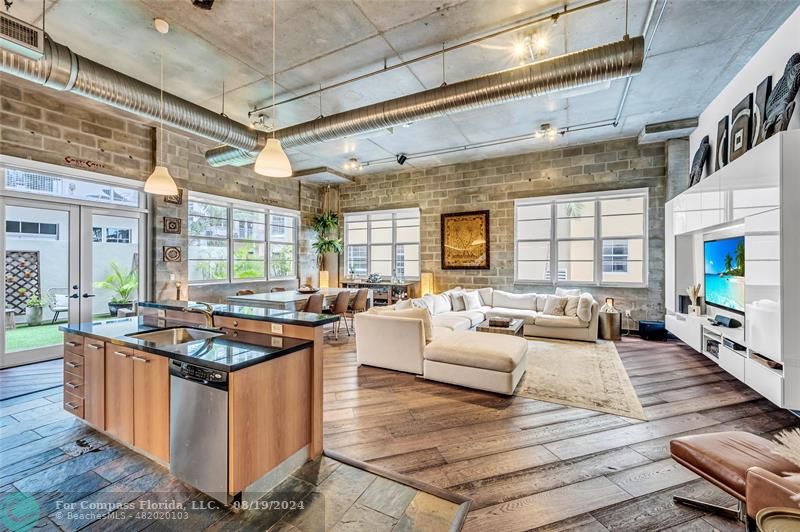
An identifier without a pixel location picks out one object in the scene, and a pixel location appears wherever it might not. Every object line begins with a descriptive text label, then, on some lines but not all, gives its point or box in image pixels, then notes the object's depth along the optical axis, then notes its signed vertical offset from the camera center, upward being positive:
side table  5.64 -1.03
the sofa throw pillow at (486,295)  6.83 -0.60
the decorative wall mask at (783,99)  2.83 +1.51
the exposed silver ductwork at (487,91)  2.83 +1.78
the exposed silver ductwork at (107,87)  2.69 +1.66
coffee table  4.61 -0.89
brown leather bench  1.42 -0.88
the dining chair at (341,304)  5.63 -0.65
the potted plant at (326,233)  8.48 +0.87
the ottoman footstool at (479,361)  3.27 -0.98
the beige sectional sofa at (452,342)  3.35 -0.91
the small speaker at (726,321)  3.36 -0.58
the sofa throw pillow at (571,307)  5.64 -0.70
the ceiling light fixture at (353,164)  6.91 +2.21
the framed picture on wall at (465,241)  7.22 +0.57
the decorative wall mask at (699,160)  4.64 +1.53
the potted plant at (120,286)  4.98 -0.30
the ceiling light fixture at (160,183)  3.12 +0.79
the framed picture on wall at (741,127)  3.65 +1.59
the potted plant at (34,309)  4.26 -0.56
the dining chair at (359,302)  5.95 -0.65
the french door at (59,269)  4.13 -0.04
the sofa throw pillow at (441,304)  5.83 -0.68
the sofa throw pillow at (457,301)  6.36 -0.68
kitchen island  1.77 -0.77
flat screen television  3.47 -0.07
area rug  3.14 -1.27
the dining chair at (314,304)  5.14 -0.59
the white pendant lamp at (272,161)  2.49 +0.80
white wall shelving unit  2.48 +0.07
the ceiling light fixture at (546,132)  5.28 +2.18
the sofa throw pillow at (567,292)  6.11 -0.48
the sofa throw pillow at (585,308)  5.36 -0.68
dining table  4.97 -0.52
